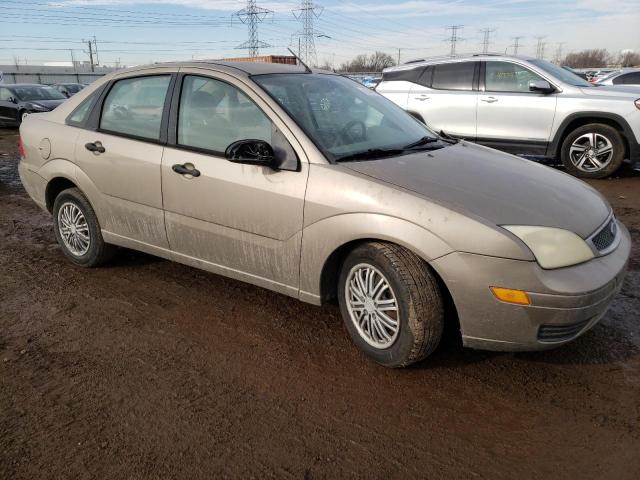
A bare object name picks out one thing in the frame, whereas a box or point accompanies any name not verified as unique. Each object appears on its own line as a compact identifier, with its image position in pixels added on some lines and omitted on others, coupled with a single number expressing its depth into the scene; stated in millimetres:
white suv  7820
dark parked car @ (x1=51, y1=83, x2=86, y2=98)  25664
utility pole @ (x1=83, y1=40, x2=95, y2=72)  83138
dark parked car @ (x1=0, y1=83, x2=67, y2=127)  16797
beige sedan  2656
